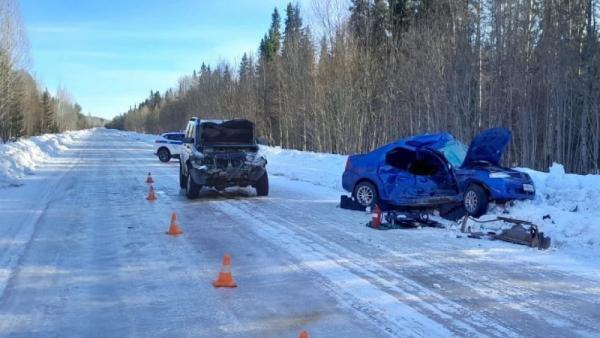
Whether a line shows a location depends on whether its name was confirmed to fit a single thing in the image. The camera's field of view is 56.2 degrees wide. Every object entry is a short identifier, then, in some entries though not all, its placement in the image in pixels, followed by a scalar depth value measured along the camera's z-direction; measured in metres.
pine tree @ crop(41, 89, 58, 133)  95.94
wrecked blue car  11.55
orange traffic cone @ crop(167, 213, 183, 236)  9.90
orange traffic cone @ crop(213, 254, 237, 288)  6.57
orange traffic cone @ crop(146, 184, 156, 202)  14.81
